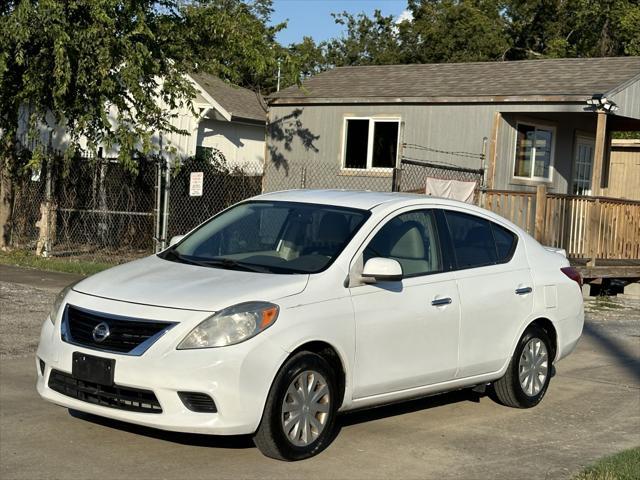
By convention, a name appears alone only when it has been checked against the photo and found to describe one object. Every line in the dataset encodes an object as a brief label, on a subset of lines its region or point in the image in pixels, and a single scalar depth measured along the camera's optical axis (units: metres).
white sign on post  16.47
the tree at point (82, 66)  16.34
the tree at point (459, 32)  47.31
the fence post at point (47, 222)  18.25
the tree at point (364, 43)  53.25
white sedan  5.96
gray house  19.84
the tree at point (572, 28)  41.19
